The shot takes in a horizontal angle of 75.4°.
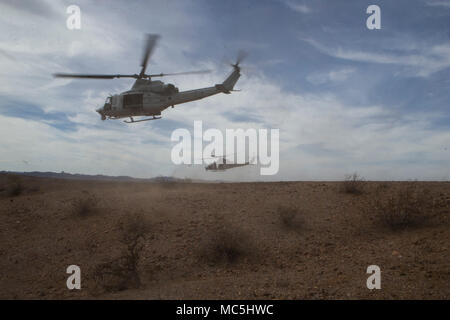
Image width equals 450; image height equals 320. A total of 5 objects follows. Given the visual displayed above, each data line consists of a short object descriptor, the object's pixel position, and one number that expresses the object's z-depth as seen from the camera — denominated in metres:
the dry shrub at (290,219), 10.62
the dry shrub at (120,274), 7.22
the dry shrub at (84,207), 12.28
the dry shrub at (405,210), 10.08
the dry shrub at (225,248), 8.88
